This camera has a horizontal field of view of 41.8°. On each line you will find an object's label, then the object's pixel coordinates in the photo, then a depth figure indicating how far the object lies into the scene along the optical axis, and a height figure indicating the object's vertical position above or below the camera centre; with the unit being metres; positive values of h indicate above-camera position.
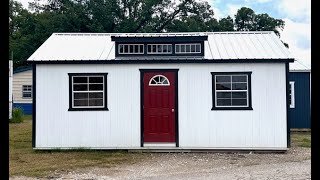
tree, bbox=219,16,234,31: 31.65 +5.66
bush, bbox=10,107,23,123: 21.47 -0.92
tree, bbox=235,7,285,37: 31.64 +5.80
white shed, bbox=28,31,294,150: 11.58 -0.12
